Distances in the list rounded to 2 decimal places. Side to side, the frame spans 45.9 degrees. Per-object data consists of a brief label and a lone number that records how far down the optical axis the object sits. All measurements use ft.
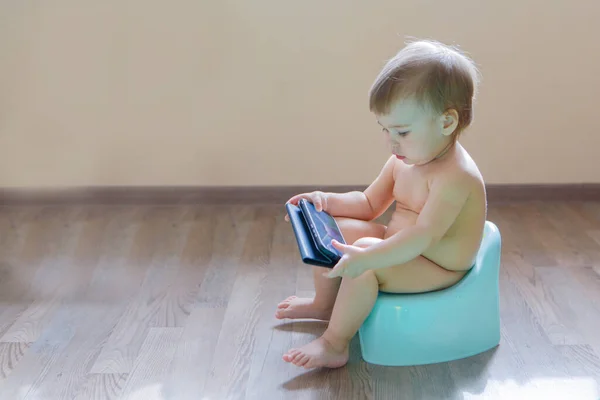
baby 3.84
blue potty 4.06
